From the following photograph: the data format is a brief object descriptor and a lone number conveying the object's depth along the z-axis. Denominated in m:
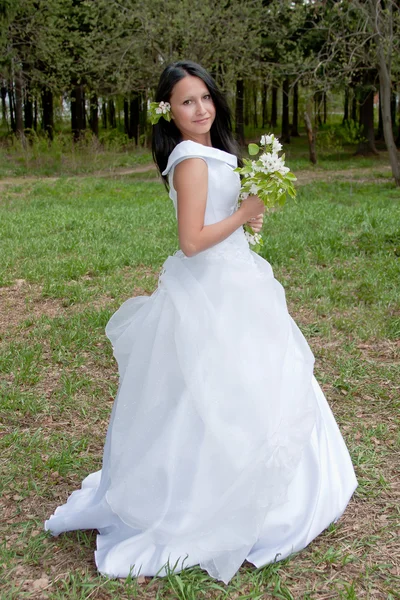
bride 2.44
